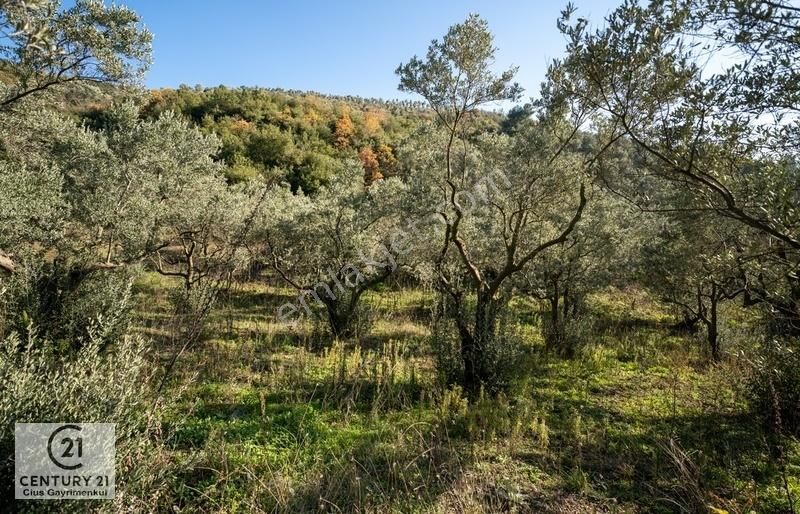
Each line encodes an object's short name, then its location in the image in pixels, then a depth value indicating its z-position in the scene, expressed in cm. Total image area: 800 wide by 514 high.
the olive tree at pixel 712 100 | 319
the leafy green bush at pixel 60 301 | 683
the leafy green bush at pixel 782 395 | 591
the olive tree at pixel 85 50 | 643
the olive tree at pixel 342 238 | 1062
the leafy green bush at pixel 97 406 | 305
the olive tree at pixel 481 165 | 706
